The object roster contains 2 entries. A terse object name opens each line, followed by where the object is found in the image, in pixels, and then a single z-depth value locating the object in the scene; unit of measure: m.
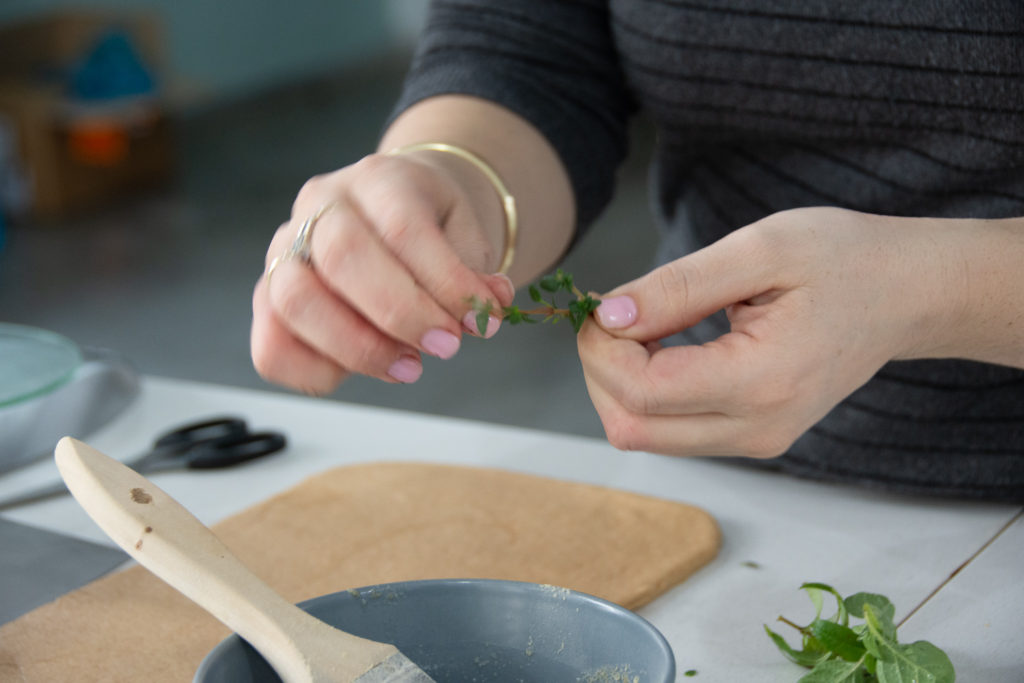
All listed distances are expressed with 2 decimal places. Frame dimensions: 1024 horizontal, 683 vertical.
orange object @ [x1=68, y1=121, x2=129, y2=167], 3.96
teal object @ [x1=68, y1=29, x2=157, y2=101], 3.96
